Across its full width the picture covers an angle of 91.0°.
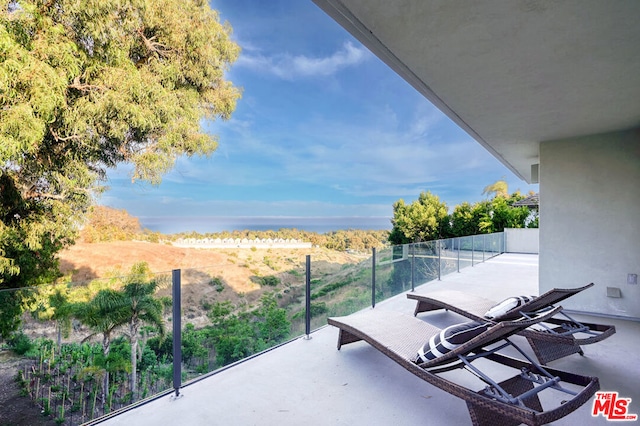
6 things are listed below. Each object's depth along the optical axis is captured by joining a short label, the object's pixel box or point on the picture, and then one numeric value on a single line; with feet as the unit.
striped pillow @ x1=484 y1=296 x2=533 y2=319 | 12.16
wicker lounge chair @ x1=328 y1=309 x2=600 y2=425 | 6.48
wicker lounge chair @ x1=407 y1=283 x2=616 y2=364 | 10.19
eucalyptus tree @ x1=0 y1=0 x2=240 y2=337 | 18.21
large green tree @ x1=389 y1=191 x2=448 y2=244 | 80.74
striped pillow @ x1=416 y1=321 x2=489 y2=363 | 8.34
